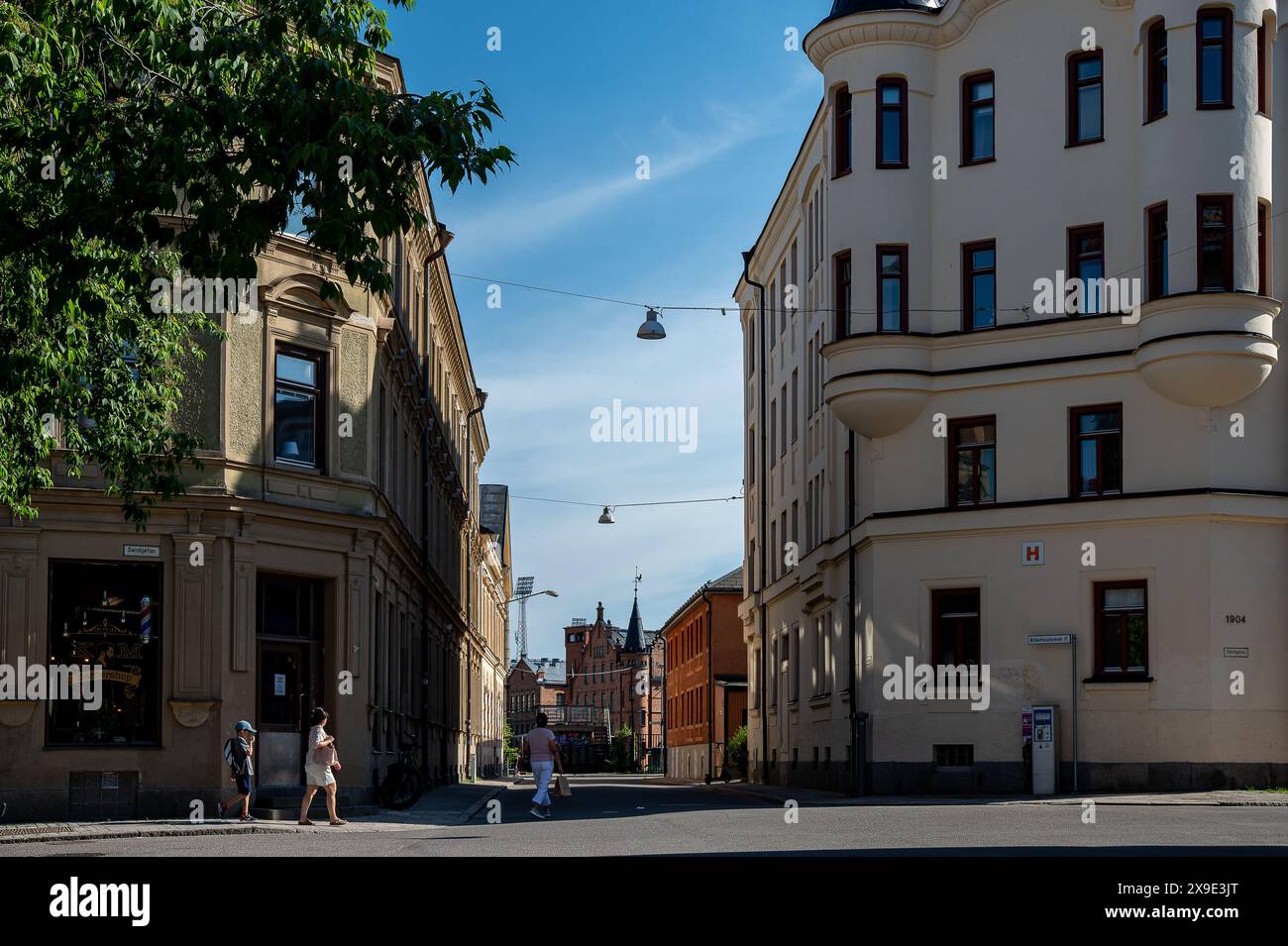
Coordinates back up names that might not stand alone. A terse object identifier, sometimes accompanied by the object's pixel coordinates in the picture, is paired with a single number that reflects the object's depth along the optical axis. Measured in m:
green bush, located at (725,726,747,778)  53.72
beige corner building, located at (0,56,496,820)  23.28
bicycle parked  27.27
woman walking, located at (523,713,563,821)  24.48
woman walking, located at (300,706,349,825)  22.03
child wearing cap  22.39
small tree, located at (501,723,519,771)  123.04
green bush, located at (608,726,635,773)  117.62
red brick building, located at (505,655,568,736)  179.00
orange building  65.25
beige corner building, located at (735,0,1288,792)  29.03
